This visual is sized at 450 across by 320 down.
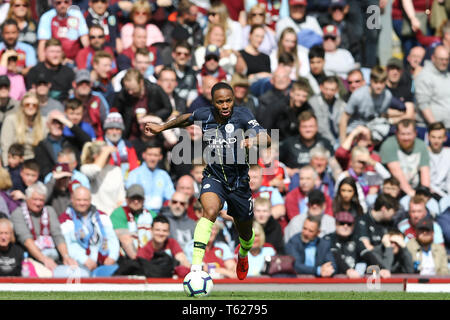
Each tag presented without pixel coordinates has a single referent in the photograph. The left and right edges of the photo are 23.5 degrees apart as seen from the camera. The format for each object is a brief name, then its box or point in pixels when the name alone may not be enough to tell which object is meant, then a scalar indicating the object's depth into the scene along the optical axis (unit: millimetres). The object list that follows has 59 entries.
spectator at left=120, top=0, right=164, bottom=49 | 18016
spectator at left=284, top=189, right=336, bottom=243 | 15117
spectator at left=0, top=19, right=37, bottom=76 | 17391
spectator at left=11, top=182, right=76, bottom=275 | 14727
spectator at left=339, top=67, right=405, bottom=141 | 16906
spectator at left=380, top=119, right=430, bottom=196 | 16625
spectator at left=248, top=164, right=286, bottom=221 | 15656
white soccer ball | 10484
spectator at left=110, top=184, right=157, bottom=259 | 15039
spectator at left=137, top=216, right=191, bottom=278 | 14656
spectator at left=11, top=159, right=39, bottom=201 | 15477
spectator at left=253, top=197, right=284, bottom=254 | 15109
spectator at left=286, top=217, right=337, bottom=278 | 14570
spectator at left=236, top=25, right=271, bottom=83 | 17562
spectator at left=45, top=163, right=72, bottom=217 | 15430
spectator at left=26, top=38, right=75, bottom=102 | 16922
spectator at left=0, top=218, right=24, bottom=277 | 14445
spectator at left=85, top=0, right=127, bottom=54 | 17938
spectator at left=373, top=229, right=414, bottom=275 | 14859
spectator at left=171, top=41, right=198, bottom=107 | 16953
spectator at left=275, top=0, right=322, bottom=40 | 18594
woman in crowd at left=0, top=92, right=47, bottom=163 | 16016
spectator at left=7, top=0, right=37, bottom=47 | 17891
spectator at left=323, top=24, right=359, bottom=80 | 18109
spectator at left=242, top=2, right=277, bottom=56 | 18250
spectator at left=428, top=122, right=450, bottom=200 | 16797
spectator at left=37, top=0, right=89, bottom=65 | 17844
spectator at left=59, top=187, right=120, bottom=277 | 14711
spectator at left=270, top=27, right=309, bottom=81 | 17812
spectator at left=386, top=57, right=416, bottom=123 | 17391
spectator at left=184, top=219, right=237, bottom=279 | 14555
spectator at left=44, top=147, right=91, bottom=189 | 15617
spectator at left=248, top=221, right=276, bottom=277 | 14721
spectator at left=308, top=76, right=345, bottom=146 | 16828
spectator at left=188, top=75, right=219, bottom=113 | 16391
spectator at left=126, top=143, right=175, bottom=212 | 15672
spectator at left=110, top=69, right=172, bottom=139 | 16375
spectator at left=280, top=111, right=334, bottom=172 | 16344
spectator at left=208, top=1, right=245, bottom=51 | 18062
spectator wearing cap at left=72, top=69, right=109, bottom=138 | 16422
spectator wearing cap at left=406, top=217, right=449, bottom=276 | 14930
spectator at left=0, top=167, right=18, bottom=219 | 15065
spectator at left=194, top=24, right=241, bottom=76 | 17422
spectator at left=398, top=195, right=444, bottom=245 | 15283
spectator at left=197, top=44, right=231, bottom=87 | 17000
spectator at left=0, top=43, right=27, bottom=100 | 16719
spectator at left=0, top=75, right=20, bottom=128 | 16359
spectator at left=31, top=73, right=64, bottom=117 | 16438
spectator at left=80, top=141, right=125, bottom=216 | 15719
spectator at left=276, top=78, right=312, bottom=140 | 16625
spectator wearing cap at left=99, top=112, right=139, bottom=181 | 16062
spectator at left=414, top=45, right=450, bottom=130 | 17609
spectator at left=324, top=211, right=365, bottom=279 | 14641
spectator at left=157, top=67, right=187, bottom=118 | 16766
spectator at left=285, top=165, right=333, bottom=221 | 15688
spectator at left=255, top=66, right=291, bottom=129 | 16484
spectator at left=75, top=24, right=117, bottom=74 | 17438
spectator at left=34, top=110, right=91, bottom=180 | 16000
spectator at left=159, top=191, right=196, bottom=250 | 15078
